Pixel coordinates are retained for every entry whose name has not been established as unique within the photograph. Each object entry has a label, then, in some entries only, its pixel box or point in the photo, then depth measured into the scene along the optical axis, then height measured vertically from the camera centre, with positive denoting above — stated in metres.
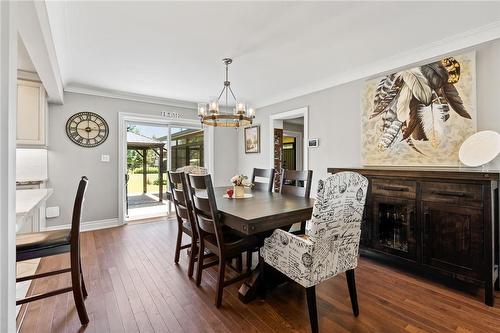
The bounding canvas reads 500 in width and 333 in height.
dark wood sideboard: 2.04 -0.54
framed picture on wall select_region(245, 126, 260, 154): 5.34 +0.62
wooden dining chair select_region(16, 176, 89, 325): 1.70 -0.58
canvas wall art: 2.46 +0.61
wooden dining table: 1.74 -0.36
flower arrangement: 2.66 -0.16
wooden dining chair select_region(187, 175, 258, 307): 1.94 -0.65
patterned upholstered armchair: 1.48 -0.51
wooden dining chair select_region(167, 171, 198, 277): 2.38 -0.46
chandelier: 2.85 +0.63
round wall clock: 4.12 +0.67
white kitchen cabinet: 3.20 +0.72
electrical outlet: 3.91 -0.74
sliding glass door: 4.86 +0.14
